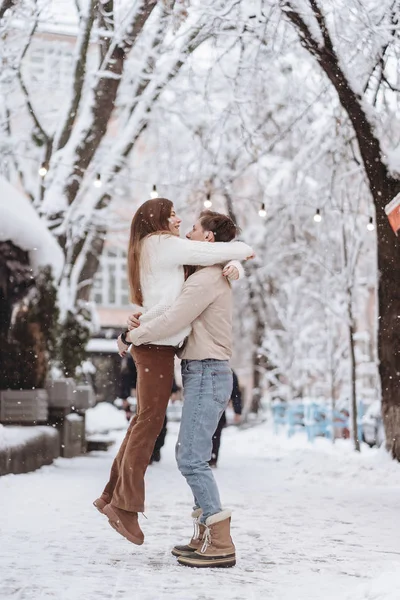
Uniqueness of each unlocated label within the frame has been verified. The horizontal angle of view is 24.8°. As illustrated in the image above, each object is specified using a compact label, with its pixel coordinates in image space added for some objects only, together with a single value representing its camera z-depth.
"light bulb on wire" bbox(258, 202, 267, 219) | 14.42
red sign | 8.57
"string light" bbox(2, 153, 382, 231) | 14.05
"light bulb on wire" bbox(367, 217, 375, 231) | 14.09
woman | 5.08
